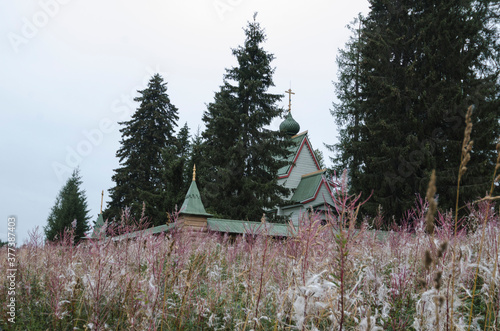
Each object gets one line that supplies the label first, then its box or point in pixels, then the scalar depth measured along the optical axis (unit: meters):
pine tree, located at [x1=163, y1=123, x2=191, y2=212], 20.94
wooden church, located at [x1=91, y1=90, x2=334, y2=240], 13.02
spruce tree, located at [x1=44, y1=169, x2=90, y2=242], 29.64
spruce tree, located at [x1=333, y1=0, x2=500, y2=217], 16.92
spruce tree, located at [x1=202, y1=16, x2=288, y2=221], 19.86
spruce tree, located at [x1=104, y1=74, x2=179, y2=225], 29.34
